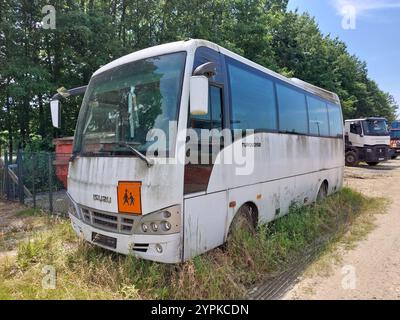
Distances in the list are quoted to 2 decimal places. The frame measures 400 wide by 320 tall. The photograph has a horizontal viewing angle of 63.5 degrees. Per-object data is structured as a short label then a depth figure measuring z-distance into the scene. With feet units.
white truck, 62.54
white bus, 11.84
